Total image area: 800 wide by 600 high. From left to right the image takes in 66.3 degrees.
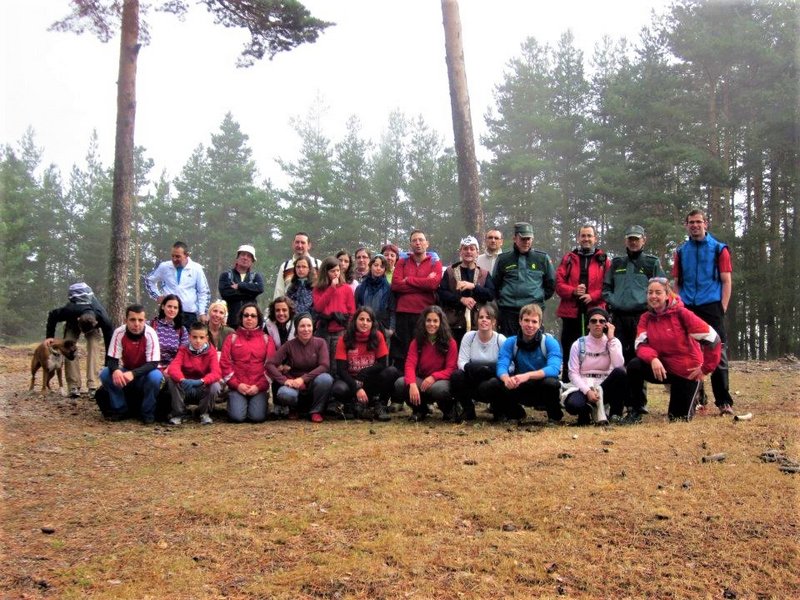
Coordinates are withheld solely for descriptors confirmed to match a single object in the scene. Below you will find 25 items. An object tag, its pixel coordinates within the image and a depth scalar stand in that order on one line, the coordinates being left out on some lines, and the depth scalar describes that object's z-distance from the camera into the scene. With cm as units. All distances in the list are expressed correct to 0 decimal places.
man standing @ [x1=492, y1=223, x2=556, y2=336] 789
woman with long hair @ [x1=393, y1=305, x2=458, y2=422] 736
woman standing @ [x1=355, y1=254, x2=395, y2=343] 849
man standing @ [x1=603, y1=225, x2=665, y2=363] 747
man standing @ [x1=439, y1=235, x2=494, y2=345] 797
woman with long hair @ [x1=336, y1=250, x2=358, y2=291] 913
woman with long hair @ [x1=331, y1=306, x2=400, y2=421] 774
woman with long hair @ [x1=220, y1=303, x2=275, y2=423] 774
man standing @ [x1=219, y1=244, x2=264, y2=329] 887
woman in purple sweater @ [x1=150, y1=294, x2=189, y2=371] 809
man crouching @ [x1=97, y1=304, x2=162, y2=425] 756
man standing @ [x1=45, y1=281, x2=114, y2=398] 868
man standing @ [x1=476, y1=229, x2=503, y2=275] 830
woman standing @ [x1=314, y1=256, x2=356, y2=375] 825
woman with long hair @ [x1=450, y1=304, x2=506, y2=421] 714
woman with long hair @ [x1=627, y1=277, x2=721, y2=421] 655
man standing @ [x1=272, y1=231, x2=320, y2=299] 902
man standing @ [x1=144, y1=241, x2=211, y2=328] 884
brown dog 882
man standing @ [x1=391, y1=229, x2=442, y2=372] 811
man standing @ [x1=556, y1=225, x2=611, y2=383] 781
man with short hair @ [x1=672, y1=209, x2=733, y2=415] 699
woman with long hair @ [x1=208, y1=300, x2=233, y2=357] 857
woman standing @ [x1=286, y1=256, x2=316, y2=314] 881
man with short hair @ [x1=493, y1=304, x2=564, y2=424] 686
